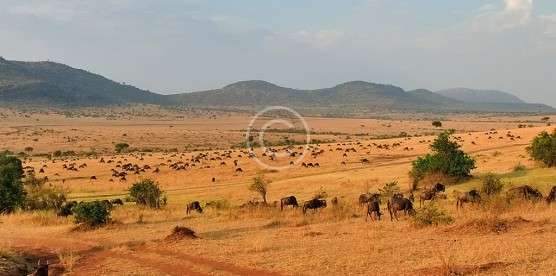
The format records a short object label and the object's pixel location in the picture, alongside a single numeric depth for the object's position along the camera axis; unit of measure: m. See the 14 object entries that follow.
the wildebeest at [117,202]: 40.62
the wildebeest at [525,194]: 26.86
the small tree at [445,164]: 40.16
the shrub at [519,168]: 42.38
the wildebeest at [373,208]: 25.45
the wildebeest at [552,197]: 26.05
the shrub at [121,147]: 102.50
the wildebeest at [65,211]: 33.97
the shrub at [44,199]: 40.91
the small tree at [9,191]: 38.66
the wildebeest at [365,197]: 31.42
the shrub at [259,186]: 38.34
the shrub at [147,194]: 38.06
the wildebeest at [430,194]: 31.39
